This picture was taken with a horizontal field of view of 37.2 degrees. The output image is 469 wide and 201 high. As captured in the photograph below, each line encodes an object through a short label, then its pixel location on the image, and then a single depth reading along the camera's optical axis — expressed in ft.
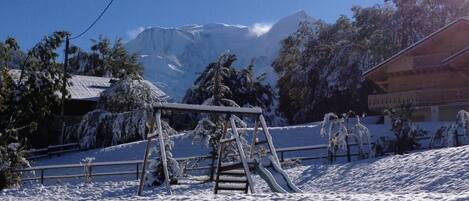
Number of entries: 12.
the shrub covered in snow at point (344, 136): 75.15
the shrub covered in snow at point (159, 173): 68.18
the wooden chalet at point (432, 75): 112.88
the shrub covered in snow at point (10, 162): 75.46
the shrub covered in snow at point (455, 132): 75.05
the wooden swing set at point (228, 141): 51.88
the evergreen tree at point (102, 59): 220.84
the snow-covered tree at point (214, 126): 74.18
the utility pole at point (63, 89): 137.90
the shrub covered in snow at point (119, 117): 121.70
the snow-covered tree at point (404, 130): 75.87
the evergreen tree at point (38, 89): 135.13
